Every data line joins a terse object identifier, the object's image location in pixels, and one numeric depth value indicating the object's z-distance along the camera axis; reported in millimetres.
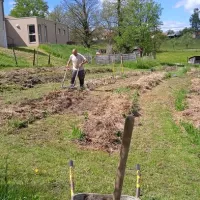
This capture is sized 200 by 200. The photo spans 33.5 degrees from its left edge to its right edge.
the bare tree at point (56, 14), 68125
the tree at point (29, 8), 70375
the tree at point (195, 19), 148925
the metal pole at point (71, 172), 3736
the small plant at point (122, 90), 13670
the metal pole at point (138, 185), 3463
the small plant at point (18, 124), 7829
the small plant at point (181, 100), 10911
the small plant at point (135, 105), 9861
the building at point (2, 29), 29861
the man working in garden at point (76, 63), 14211
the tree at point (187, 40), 83188
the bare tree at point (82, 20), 49250
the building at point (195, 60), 43369
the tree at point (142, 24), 37875
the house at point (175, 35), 111494
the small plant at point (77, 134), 7121
